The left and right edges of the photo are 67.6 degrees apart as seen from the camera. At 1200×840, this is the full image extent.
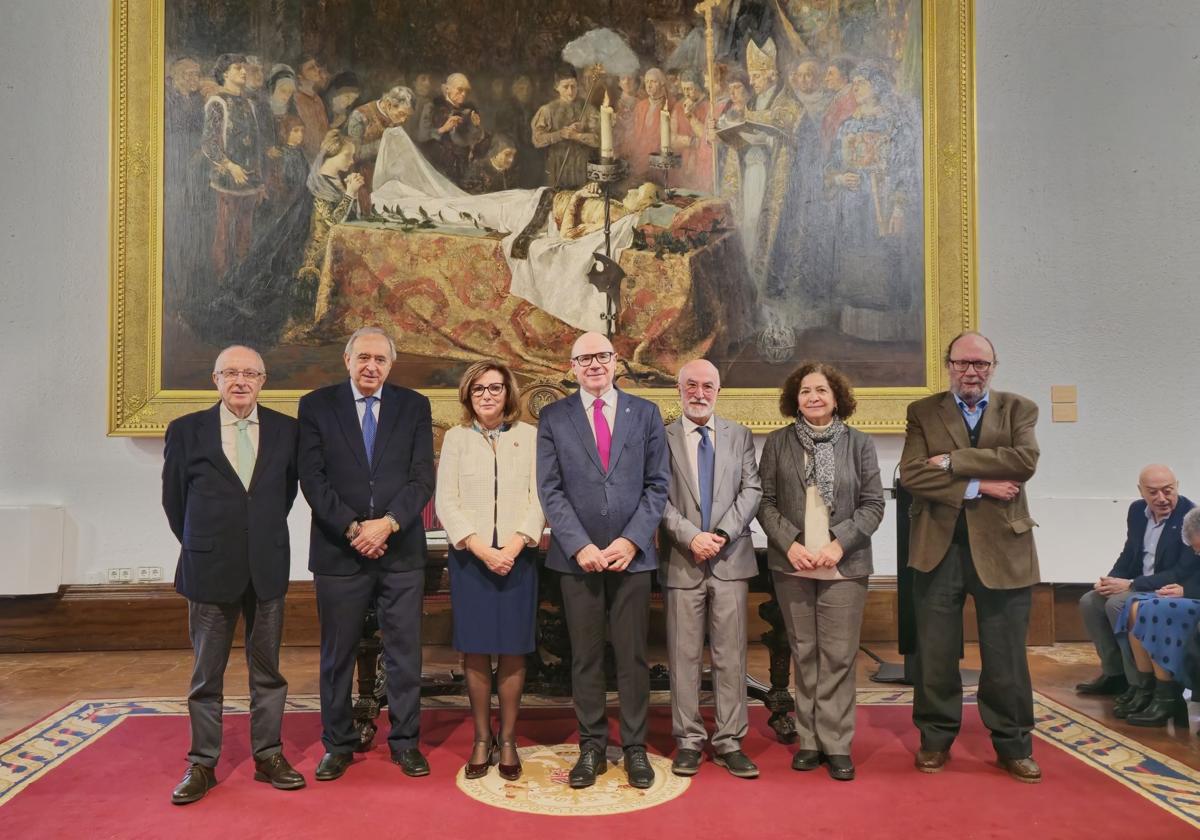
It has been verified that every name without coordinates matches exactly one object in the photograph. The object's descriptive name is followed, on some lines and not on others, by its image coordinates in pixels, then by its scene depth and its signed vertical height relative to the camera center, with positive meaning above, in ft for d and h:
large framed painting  20.54 +5.57
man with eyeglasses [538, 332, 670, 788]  11.65 -1.54
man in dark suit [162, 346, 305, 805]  11.23 -1.48
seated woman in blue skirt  13.91 -3.48
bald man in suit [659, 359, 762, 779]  12.07 -2.22
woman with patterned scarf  12.00 -1.66
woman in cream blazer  11.80 -1.52
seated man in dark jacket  15.17 -2.64
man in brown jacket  12.05 -1.74
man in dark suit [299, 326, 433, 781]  11.83 -1.45
